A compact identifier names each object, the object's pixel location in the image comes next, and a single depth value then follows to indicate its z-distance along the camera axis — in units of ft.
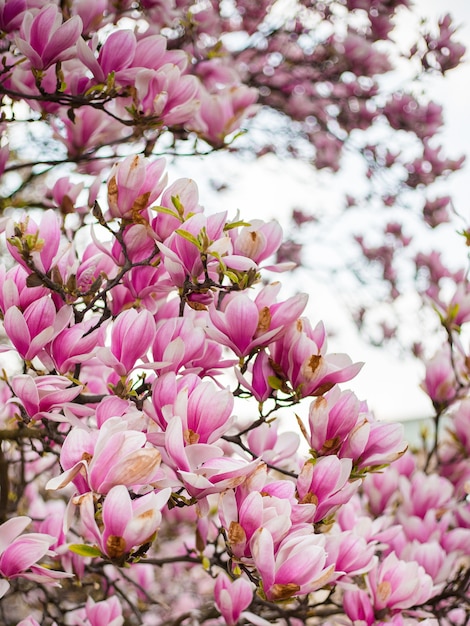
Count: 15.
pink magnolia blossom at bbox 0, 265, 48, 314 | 2.97
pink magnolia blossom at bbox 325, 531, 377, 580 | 3.21
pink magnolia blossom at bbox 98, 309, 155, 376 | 2.88
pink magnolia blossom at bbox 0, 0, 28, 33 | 3.78
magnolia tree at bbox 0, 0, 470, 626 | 2.47
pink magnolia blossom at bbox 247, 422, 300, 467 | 3.57
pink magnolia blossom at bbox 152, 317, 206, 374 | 2.96
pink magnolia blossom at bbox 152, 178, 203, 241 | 3.07
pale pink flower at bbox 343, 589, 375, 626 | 3.34
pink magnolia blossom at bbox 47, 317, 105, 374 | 2.94
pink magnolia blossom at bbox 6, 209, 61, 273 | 2.95
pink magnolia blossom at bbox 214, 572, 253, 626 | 3.40
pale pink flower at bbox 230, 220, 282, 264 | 3.13
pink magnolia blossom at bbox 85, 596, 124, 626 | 3.29
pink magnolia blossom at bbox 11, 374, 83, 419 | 2.70
